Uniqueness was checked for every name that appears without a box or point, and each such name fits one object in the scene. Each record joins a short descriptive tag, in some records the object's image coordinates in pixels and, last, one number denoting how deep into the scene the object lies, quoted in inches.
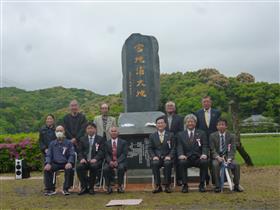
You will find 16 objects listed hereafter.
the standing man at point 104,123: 238.5
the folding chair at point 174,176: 218.9
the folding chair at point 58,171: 220.3
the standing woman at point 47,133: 237.7
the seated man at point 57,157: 218.5
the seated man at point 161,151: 208.0
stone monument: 273.5
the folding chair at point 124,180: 221.4
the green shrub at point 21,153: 371.6
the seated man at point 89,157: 213.8
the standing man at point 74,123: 241.1
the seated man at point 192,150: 206.7
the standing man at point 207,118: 224.1
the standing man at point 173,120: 230.0
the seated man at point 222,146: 206.0
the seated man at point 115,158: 213.6
